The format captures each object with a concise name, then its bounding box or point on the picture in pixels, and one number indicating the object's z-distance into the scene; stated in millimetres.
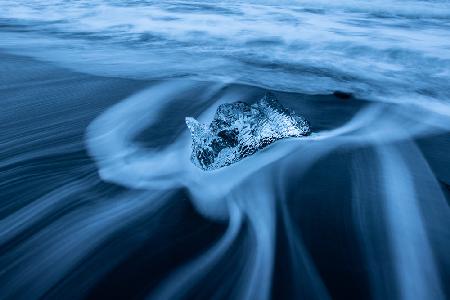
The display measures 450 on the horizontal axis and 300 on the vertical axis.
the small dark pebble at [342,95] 3510
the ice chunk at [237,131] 2303
